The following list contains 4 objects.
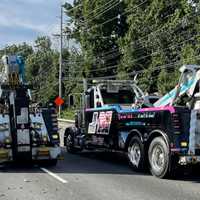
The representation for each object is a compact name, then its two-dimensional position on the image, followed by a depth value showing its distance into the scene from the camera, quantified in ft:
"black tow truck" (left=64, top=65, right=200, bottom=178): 36.78
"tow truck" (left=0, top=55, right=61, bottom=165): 45.55
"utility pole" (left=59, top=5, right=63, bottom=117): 189.22
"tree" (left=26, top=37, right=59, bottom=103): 270.26
